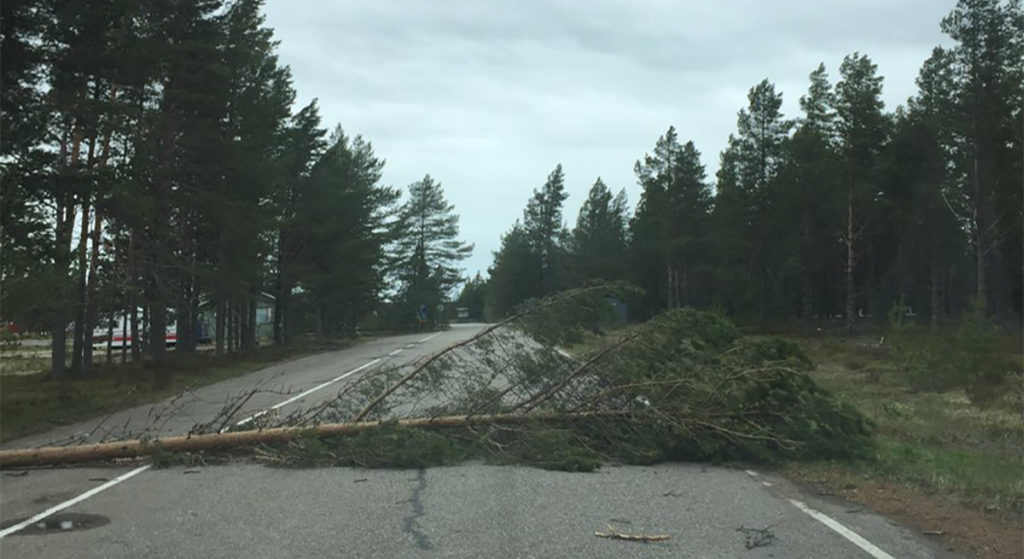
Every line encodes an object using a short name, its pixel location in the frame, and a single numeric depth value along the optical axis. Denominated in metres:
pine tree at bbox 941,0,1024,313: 43.69
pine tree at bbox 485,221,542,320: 83.44
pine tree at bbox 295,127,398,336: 48.25
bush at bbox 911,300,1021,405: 17.80
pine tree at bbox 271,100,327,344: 46.06
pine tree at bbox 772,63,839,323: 55.25
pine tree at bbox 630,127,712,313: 66.88
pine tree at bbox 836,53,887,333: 52.59
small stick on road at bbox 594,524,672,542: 6.97
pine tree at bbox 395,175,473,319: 89.69
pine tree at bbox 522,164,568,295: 87.94
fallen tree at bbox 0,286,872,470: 10.66
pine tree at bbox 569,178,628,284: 77.12
